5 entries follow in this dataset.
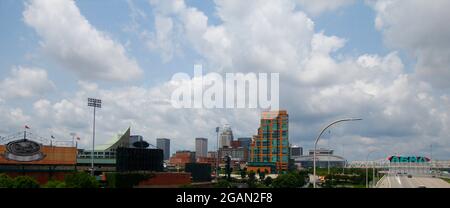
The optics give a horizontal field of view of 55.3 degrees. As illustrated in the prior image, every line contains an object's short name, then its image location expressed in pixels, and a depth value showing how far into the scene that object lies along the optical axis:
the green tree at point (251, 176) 134.43
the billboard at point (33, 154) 97.31
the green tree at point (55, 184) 67.09
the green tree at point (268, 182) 115.03
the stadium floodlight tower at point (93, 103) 103.06
